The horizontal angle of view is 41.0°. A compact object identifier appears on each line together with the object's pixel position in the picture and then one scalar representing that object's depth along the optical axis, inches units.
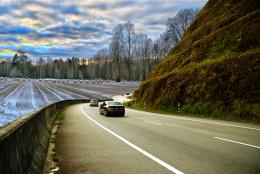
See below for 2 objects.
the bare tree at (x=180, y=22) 3459.6
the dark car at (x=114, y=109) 1125.1
